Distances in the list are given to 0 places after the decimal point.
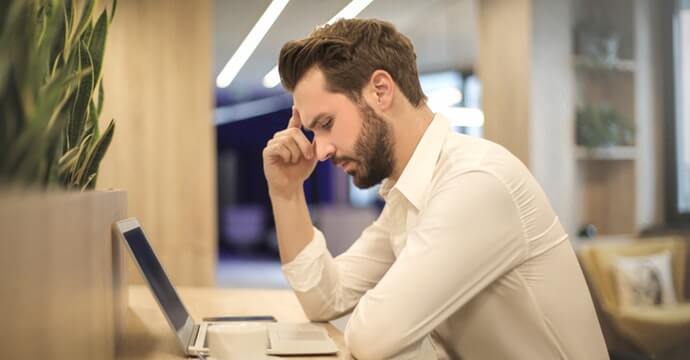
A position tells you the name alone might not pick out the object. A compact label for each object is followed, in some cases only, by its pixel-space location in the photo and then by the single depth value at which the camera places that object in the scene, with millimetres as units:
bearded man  1265
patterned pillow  4258
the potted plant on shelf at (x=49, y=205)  534
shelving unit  5234
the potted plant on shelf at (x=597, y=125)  4927
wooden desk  1263
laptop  1223
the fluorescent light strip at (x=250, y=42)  5379
